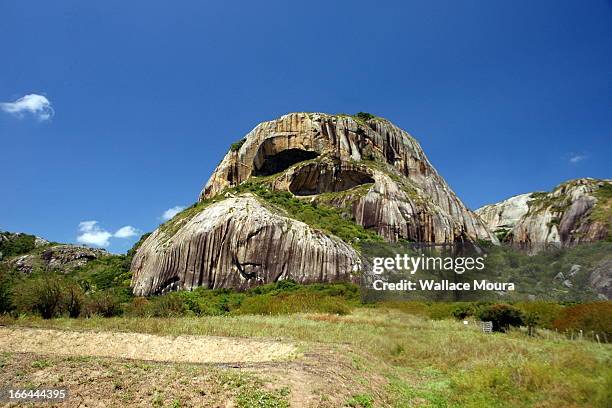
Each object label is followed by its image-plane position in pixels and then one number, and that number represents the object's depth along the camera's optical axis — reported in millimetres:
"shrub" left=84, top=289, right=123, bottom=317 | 28653
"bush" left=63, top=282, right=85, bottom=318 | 27859
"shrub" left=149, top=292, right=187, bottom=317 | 30334
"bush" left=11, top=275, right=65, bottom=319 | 26766
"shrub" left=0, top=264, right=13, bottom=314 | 26484
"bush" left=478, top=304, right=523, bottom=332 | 26234
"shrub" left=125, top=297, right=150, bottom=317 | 29555
